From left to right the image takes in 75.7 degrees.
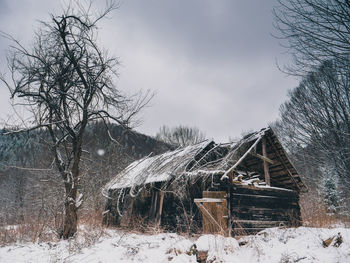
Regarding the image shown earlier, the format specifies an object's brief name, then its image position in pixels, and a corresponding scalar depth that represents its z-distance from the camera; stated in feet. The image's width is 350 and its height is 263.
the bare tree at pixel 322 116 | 33.38
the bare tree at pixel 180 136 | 114.09
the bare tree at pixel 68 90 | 28.04
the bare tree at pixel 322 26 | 14.35
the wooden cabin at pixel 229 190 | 30.81
